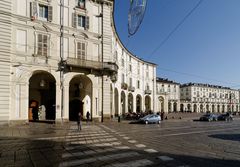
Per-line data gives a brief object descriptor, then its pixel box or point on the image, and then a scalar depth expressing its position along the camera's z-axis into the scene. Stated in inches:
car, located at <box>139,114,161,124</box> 945.9
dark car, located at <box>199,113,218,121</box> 1269.7
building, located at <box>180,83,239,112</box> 3344.7
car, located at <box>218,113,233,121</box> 1362.3
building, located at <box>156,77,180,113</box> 2645.9
